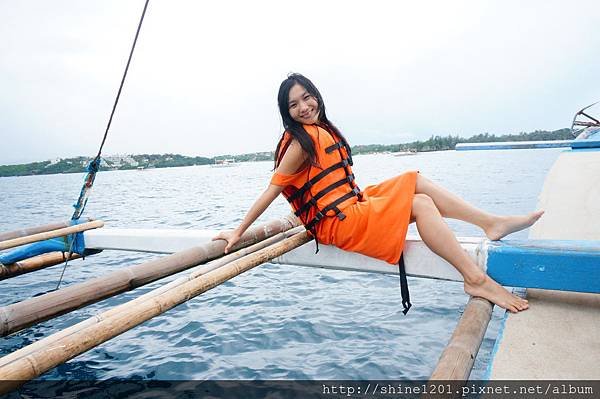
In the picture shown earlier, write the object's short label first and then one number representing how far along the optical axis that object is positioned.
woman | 2.33
